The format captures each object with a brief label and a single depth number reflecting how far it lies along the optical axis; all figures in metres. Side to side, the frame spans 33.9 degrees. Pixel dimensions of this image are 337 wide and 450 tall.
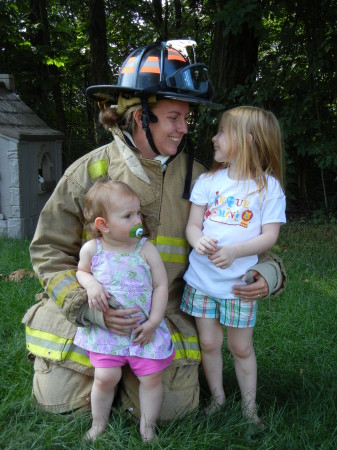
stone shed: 7.93
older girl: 2.82
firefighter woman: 2.89
